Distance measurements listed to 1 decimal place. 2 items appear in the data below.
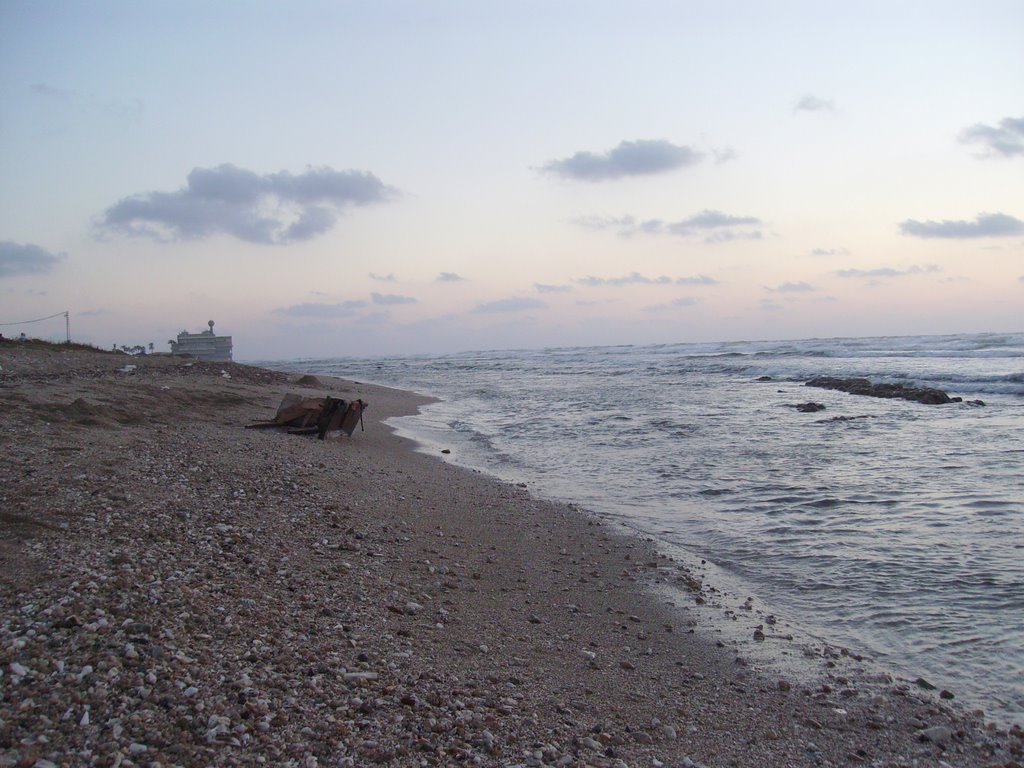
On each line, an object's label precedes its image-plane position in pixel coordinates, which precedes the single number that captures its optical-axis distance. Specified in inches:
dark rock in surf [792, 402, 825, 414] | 818.2
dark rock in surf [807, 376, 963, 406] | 884.0
